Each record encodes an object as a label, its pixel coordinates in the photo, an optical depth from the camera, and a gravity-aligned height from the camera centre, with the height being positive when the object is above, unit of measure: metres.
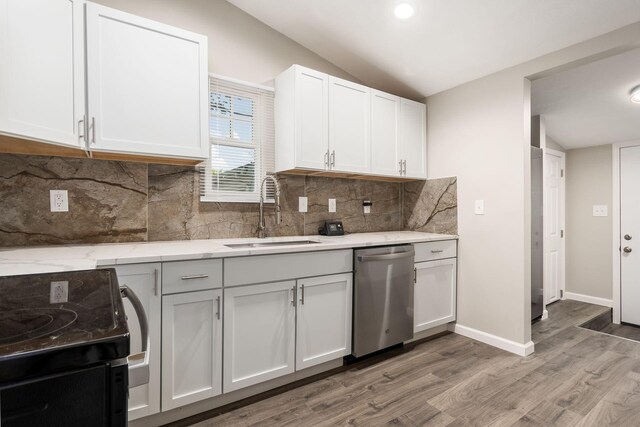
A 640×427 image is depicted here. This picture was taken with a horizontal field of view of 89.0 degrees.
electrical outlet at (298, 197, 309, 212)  2.86 +0.08
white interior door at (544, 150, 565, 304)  3.94 -0.18
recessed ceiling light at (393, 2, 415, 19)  2.24 +1.41
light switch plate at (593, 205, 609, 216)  3.87 +0.00
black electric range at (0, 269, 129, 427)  0.50 -0.24
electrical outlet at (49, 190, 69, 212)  1.91 +0.08
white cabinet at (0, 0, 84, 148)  1.39 +0.67
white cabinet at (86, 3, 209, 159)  1.75 +0.74
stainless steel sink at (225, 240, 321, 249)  2.30 -0.23
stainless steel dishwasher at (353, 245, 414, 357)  2.32 -0.64
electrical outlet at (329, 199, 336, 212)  3.05 +0.07
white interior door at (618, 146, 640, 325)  3.57 -0.26
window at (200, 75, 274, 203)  2.42 +0.56
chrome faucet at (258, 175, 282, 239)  2.48 +0.06
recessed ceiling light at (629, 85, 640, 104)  2.73 +0.98
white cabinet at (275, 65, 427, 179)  2.48 +0.71
